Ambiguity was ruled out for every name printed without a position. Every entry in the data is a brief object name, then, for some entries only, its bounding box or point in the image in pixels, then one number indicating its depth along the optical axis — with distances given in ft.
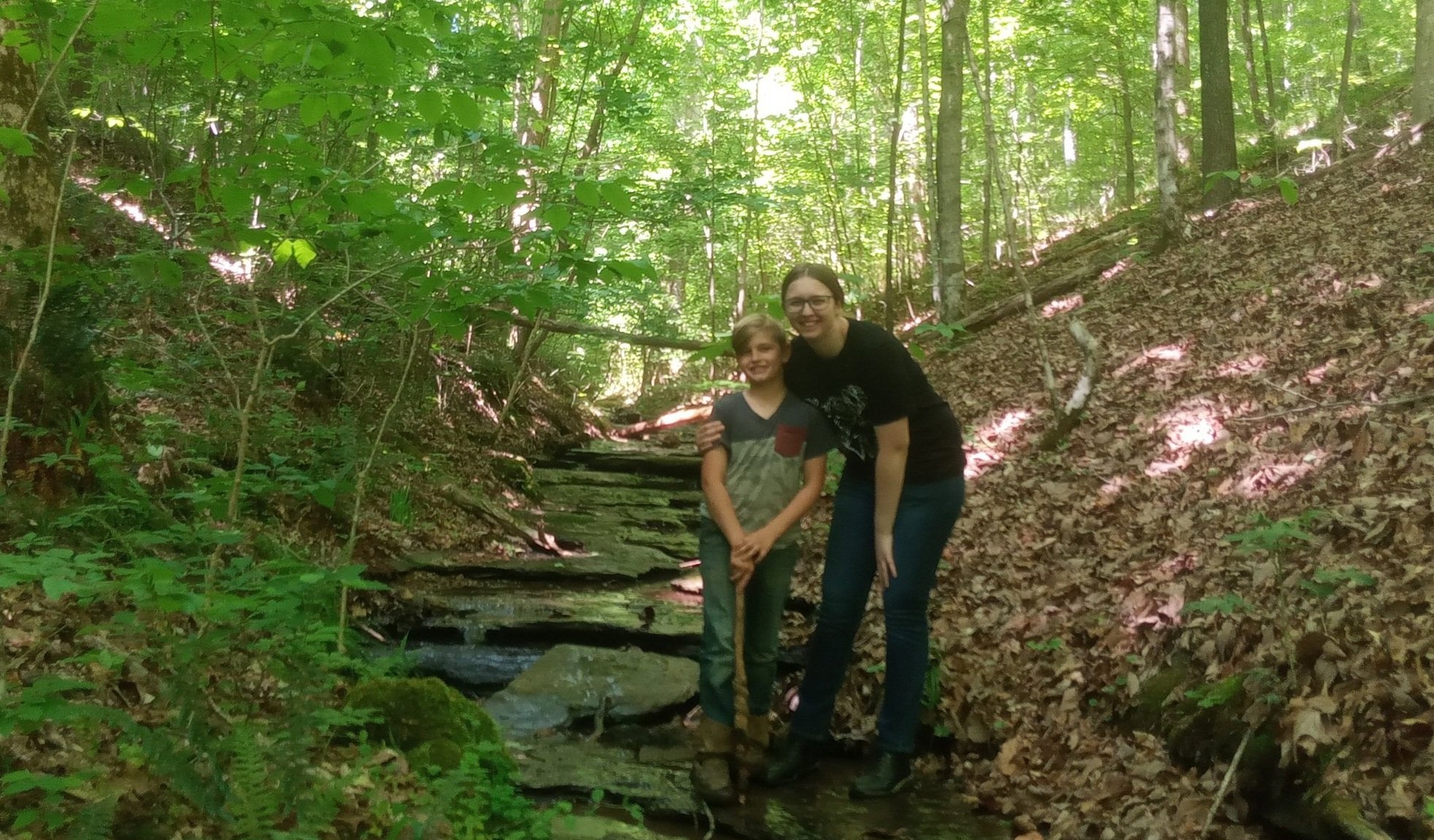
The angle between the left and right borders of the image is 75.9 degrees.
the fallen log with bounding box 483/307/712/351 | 26.94
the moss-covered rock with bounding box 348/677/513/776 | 12.48
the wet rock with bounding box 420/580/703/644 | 21.03
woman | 13.08
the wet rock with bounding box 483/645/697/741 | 16.22
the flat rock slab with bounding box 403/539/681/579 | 24.38
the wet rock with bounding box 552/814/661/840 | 11.32
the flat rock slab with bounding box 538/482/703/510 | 36.04
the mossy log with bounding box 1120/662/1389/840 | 9.89
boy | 13.64
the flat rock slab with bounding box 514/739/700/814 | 13.12
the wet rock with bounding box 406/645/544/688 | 18.62
